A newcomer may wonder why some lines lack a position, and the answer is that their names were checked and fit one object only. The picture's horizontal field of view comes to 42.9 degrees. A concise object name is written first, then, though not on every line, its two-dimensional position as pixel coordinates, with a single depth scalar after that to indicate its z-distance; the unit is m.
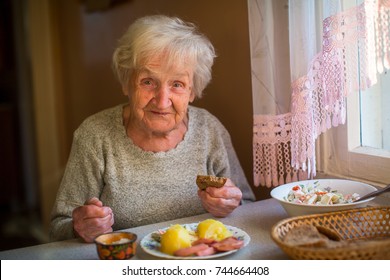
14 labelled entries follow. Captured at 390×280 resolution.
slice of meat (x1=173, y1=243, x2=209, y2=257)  0.97
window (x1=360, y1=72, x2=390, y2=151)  1.25
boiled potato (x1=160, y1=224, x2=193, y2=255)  0.99
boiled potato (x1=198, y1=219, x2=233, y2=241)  1.04
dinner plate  0.97
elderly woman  1.33
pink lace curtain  1.10
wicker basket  0.98
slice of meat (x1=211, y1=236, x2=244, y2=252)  0.98
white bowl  1.07
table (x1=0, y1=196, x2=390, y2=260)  1.01
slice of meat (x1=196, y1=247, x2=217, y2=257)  0.97
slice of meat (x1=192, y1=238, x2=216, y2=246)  1.01
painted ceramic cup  0.96
